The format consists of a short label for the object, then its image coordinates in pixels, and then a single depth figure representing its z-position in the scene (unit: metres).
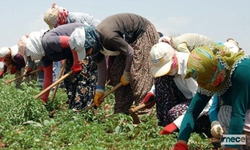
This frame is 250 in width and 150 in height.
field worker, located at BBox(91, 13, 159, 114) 8.46
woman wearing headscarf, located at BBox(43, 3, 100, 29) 10.99
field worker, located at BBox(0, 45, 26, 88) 14.63
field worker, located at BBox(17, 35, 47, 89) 14.45
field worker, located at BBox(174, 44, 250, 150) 4.85
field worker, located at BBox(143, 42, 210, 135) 6.97
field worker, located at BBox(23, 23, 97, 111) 9.00
